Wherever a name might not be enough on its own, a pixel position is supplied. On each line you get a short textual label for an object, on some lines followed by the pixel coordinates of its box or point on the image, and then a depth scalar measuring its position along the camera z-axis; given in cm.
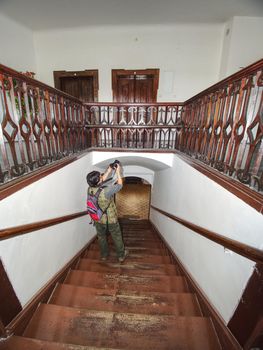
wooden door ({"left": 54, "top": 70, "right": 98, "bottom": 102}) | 474
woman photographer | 226
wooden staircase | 122
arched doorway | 684
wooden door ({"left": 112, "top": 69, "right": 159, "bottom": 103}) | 456
